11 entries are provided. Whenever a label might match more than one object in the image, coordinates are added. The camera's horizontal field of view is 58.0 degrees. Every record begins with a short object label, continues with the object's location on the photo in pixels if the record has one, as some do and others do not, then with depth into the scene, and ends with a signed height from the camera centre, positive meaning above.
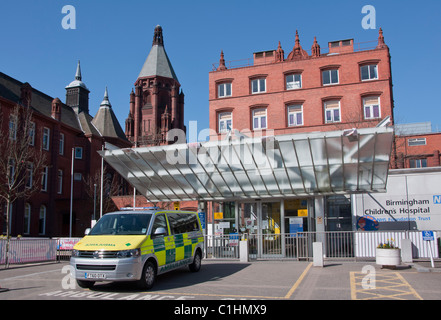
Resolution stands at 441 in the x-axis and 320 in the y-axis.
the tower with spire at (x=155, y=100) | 77.06 +22.58
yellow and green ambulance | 9.21 -0.86
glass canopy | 15.34 +1.96
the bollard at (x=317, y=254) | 13.81 -1.51
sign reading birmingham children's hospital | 18.02 +0.24
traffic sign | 13.89 -0.98
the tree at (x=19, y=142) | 30.55 +6.10
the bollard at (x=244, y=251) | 16.28 -1.61
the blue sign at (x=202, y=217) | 19.45 -0.24
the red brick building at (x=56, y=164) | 37.44 +5.73
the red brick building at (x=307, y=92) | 33.09 +10.34
